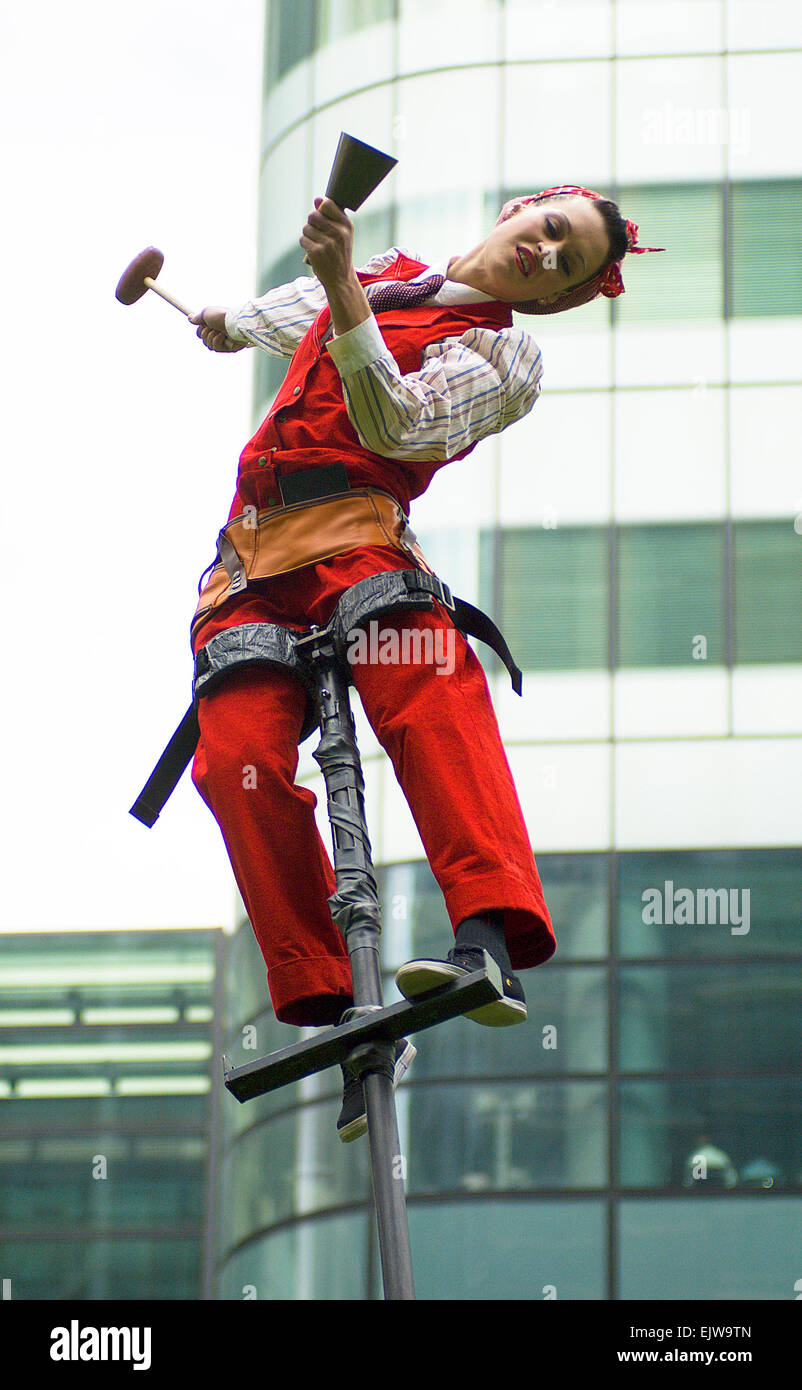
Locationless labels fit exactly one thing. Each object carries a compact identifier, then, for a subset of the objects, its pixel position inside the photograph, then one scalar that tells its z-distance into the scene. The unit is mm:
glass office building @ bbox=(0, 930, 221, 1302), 21547
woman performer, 3453
